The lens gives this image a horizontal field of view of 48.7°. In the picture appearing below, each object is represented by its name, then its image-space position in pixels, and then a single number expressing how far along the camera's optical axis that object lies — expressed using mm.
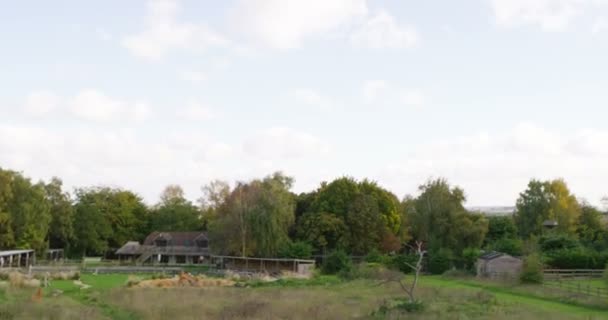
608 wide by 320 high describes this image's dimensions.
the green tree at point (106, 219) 92500
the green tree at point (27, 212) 79250
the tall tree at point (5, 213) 77688
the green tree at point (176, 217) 101500
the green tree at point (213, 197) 102000
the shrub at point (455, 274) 60534
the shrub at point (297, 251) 69375
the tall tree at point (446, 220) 70375
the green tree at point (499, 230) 84188
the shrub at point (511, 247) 65625
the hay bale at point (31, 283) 45066
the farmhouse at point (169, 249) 90438
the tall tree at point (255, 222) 70375
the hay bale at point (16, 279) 44553
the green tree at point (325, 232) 72750
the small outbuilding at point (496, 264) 57500
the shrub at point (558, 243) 65562
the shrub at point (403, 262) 66000
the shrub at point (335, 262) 63812
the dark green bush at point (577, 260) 60312
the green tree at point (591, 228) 71938
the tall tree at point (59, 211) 89500
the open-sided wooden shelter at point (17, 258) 74175
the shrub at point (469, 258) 63969
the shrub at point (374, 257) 67375
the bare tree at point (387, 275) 49528
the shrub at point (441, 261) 66188
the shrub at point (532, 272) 46459
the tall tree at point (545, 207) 86875
